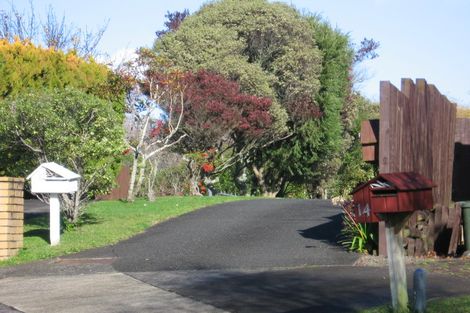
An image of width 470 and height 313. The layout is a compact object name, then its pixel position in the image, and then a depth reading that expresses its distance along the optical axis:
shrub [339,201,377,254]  13.94
